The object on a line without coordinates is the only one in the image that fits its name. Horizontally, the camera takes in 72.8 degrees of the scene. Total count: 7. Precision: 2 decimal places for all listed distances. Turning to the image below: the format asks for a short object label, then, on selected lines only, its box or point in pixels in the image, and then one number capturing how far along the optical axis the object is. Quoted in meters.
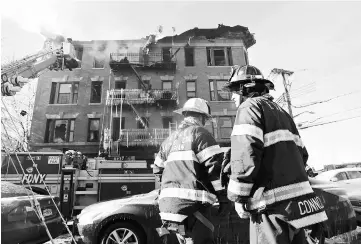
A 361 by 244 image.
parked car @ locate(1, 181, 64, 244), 3.45
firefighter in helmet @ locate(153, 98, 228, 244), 2.29
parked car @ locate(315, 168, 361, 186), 9.34
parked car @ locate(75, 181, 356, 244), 3.99
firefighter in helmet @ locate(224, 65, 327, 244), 1.74
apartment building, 17.25
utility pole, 16.36
